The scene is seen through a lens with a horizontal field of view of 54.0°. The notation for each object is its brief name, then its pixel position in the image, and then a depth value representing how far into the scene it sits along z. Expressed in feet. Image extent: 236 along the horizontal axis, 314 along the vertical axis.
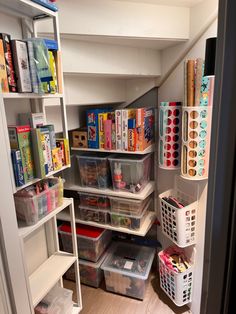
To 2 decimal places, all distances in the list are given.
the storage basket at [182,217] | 5.14
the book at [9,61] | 3.07
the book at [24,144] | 3.39
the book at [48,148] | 3.85
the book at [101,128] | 5.56
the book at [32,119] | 3.96
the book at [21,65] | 3.17
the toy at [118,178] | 5.78
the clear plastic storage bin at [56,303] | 4.42
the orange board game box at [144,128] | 5.27
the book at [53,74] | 3.65
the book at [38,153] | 3.60
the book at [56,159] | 4.09
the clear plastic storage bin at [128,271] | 6.07
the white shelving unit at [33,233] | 3.18
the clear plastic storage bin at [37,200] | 3.74
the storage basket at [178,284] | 5.43
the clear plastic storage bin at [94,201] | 6.16
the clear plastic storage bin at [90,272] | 6.45
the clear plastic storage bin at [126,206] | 5.88
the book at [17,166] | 3.29
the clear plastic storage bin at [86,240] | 6.34
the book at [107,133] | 5.52
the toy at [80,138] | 5.91
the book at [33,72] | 3.34
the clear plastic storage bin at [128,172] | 5.69
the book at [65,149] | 4.36
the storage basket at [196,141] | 4.50
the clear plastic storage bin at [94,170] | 5.92
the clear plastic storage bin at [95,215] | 6.23
